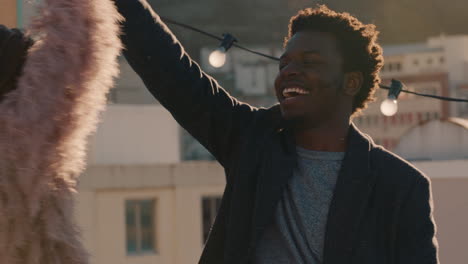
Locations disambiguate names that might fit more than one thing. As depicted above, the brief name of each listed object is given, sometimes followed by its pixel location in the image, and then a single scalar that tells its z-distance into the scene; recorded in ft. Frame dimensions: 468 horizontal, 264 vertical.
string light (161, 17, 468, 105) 20.01
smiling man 12.43
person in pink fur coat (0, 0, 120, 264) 10.08
